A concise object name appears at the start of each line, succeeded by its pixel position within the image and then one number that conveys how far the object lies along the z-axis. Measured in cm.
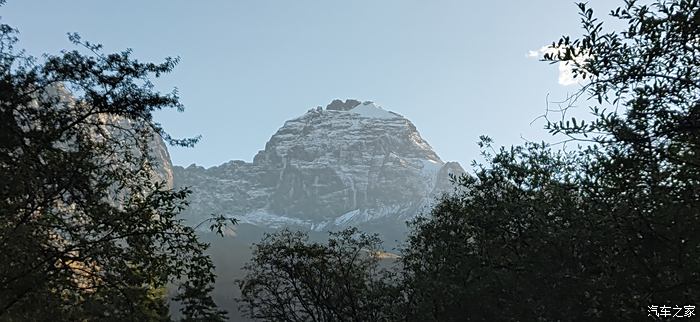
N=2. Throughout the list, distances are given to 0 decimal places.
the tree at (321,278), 3203
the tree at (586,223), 755
